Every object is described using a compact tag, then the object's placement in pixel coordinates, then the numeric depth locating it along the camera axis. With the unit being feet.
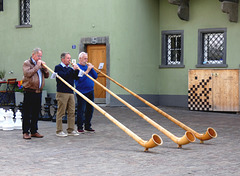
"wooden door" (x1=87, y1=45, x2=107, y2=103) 63.67
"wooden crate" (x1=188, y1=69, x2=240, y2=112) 56.34
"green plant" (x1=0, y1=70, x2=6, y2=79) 70.28
